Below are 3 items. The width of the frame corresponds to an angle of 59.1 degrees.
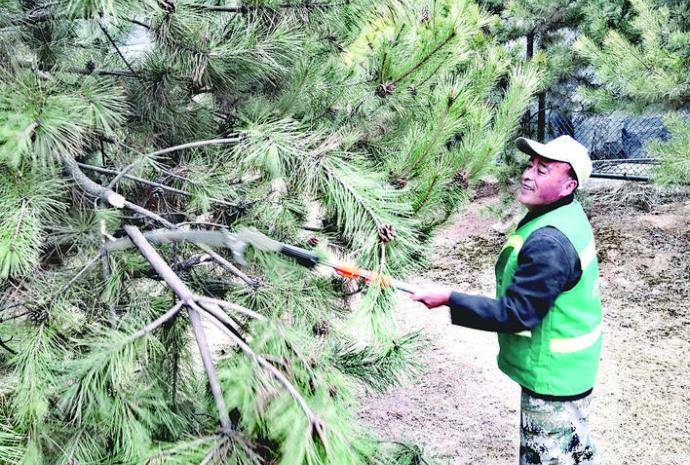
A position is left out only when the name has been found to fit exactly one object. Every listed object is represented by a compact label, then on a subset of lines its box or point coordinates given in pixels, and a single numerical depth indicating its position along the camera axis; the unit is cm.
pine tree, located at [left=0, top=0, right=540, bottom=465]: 146
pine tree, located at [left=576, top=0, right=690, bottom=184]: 471
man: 194
